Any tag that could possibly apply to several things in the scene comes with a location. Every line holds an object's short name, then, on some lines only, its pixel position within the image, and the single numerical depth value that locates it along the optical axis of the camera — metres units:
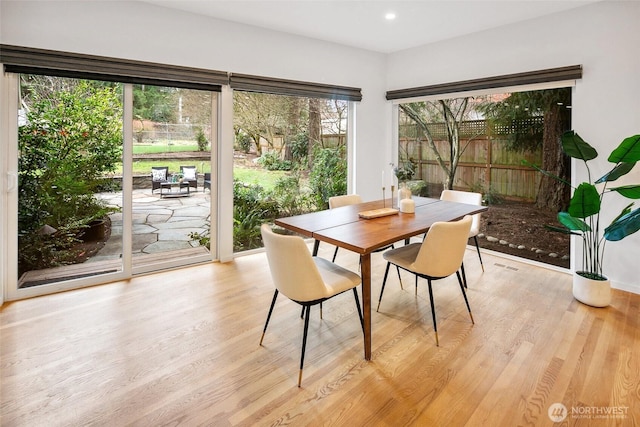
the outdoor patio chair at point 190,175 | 3.68
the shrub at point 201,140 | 3.69
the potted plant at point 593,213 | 2.44
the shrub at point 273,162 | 4.19
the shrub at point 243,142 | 3.92
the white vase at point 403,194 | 2.98
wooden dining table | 1.95
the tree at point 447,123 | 4.30
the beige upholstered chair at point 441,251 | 2.08
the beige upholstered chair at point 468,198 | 3.32
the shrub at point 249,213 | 4.04
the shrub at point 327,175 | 4.73
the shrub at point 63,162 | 2.87
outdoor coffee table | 3.58
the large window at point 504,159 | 3.55
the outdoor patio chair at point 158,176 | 3.50
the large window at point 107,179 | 2.90
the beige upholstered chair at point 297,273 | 1.76
